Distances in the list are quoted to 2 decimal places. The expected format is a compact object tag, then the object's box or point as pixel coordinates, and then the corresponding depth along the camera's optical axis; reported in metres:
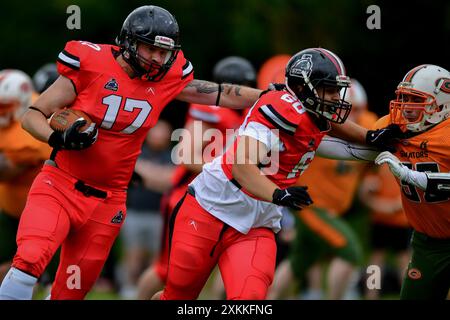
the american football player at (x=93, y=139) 11.19
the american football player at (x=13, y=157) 14.69
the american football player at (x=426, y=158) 11.58
